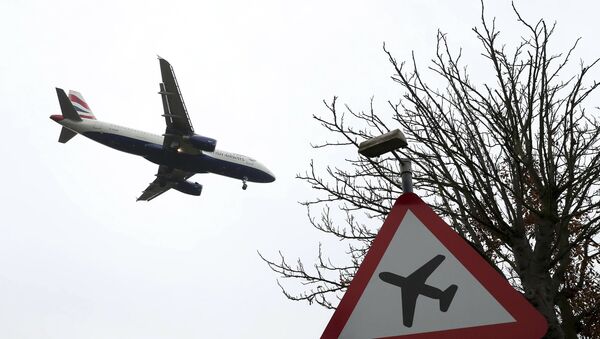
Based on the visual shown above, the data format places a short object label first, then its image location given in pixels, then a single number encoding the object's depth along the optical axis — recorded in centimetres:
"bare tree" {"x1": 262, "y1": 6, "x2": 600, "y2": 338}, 1058
